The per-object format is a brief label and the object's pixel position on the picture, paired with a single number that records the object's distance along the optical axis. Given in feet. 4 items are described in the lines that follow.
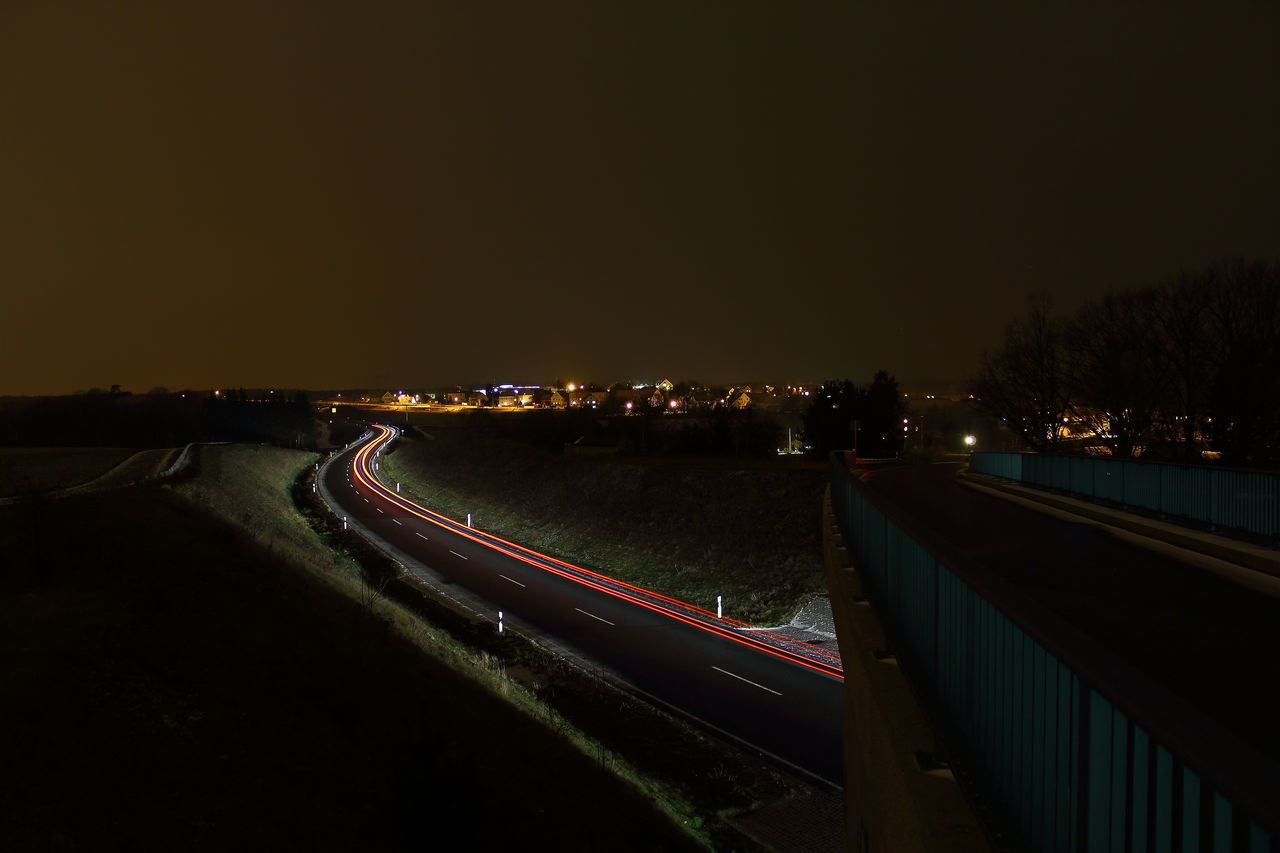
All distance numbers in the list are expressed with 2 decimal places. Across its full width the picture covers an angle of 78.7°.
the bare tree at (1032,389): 119.65
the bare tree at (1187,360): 93.04
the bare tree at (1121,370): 101.19
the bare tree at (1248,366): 85.25
